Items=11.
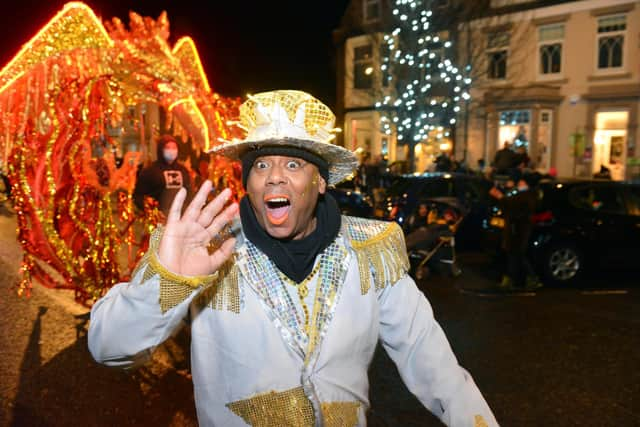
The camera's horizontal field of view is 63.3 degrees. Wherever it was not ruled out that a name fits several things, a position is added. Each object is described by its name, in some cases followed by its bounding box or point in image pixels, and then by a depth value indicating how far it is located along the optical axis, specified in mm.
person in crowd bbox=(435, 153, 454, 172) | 16609
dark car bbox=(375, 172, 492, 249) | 9562
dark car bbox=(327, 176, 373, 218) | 12008
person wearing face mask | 6480
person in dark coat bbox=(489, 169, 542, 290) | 7629
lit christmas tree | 18312
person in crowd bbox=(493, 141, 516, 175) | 14875
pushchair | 7973
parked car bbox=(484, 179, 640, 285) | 8086
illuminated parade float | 5227
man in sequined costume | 1569
